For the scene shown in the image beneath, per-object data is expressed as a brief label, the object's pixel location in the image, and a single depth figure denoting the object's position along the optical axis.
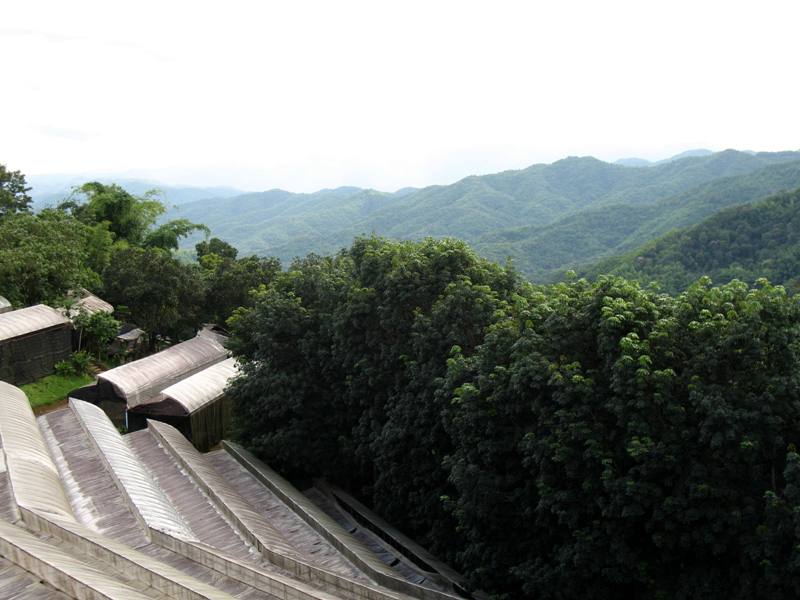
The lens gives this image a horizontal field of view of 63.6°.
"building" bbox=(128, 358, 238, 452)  19.92
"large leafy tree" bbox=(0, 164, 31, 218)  42.47
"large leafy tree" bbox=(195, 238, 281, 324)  30.84
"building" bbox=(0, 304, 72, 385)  20.27
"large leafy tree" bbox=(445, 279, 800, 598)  10.02
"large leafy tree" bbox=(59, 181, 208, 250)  41.09
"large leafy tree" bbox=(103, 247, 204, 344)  26.30
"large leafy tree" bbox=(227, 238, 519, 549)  14.98
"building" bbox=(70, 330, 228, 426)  20.12
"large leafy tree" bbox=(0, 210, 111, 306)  23.19
